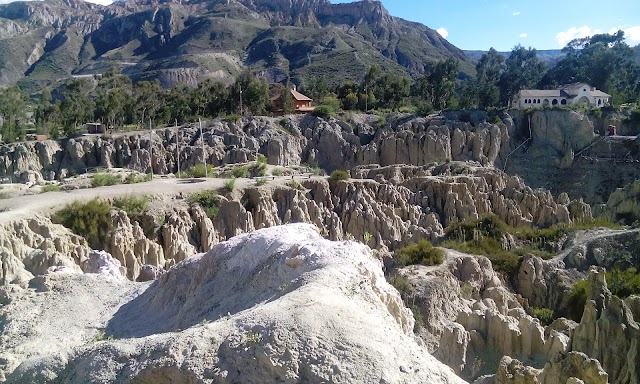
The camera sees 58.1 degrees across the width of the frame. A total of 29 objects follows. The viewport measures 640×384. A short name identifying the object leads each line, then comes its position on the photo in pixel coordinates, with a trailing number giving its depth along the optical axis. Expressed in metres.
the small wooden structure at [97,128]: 50.03
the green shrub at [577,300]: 21.61
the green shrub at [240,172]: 34.73
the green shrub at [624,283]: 21.31
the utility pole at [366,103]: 58.95
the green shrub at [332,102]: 56.56
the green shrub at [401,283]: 20.09
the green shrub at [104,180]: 29.33
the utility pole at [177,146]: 42.26
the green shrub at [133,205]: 24.44
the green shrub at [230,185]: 28.60
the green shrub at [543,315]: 21.50
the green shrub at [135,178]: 31.24
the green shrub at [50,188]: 27.42
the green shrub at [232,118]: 49.31
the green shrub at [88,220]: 22.34
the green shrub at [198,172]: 35.00
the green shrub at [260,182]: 30.00
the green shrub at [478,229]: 28.25
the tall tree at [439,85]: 59.62
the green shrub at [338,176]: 32.72
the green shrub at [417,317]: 18.39
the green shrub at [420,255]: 23.17
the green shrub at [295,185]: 30.77
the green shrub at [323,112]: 51.72
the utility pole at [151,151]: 43.79
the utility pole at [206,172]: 34.77
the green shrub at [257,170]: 35.97
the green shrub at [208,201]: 26.55
